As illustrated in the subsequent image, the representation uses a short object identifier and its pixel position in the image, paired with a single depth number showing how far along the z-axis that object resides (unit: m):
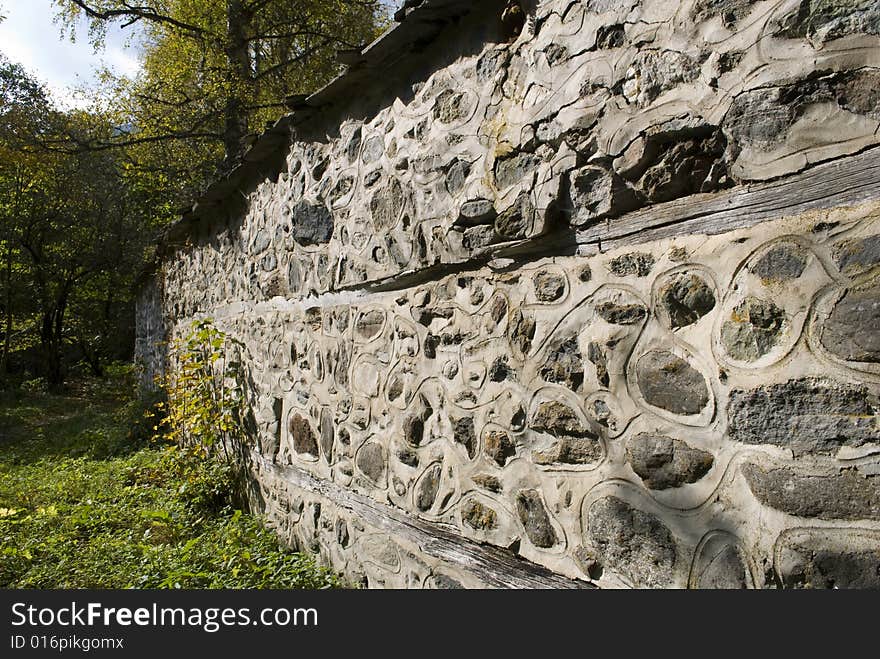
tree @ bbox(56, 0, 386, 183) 9.82
